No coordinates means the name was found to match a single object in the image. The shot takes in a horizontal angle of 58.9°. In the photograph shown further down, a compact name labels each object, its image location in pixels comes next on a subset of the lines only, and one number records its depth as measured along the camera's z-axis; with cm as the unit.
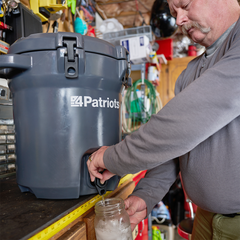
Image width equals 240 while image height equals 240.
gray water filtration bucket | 56
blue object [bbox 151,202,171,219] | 228
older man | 46
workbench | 42
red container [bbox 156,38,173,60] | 404
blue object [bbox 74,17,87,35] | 177
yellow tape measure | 44
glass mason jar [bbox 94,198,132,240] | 54
